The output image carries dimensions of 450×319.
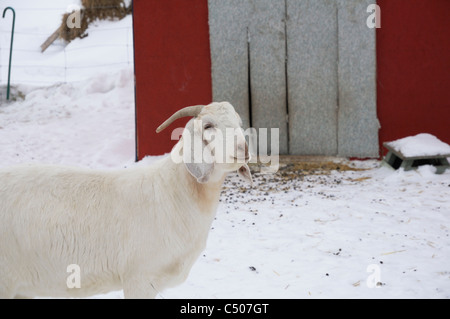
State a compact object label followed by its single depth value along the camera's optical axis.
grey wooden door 7.48
